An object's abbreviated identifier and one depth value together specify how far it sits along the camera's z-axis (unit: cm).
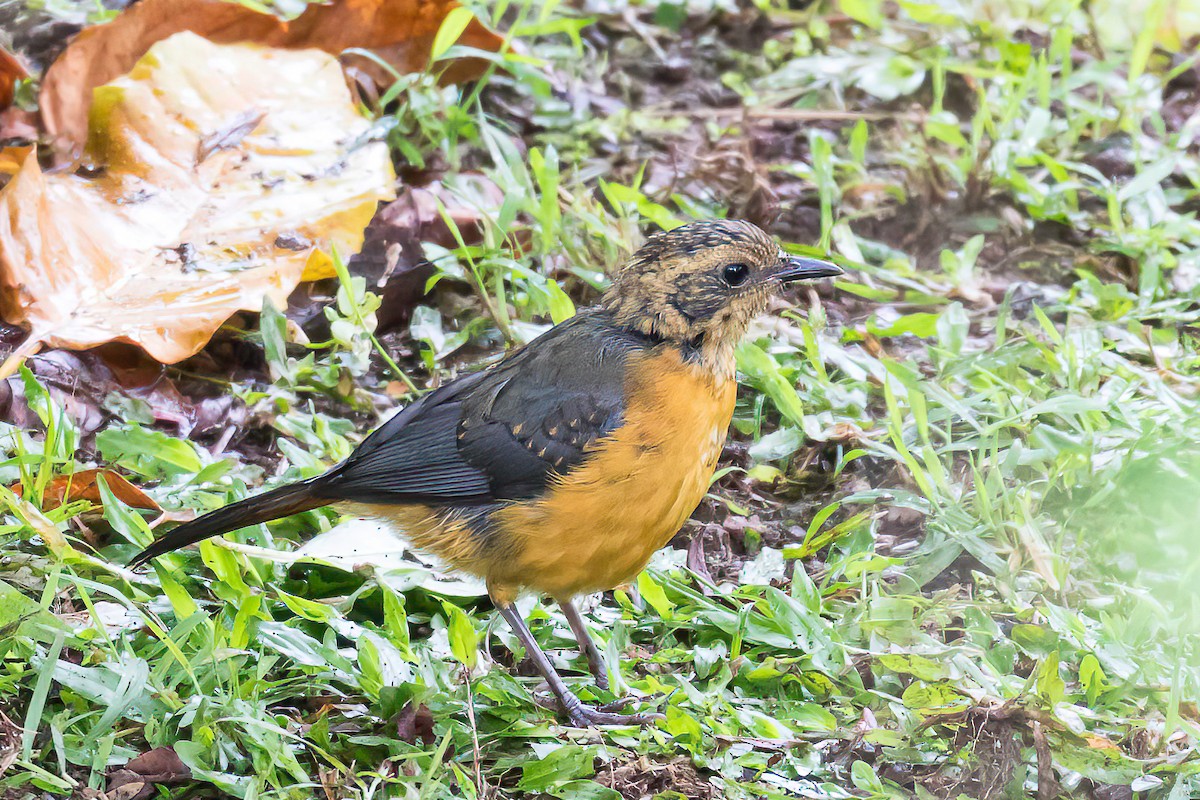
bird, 819
